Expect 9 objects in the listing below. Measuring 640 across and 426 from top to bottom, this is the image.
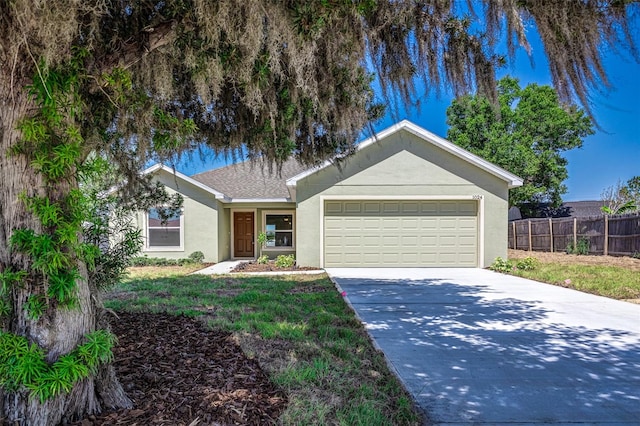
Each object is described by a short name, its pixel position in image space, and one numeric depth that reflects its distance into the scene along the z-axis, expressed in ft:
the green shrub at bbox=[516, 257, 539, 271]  39.03
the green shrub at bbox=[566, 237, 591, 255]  51.06
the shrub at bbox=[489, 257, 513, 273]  38.65
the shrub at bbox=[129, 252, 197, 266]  44.11
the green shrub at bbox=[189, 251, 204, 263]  45.11
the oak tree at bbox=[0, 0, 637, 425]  6.95
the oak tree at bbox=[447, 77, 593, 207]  86.12
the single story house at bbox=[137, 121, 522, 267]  41.11
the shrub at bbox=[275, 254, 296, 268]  41.68
